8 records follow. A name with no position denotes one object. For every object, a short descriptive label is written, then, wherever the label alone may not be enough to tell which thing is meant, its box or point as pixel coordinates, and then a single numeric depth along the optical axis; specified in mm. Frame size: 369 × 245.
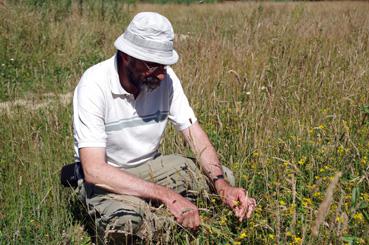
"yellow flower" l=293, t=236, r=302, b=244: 1869
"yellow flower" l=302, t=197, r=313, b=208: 2117
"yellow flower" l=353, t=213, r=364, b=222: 1957
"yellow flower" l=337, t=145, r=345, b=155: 2608
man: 2398
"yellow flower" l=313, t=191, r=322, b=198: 2197
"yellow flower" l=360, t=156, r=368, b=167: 2555
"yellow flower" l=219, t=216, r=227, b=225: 2156
